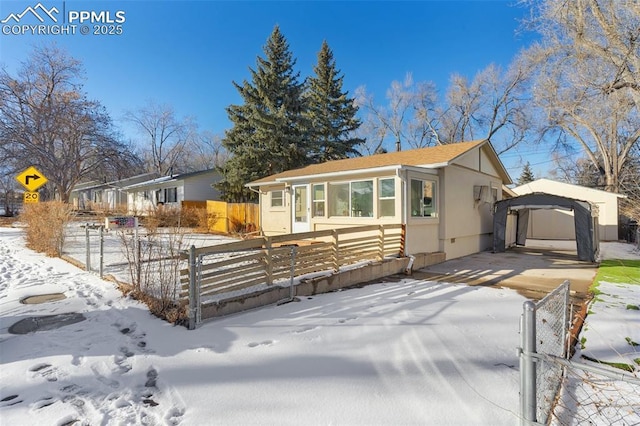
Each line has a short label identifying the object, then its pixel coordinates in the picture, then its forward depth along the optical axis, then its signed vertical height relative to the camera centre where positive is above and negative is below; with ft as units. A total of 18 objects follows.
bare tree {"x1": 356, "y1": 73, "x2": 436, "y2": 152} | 100.48 +32.99
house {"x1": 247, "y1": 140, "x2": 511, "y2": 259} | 29.86 +2.24
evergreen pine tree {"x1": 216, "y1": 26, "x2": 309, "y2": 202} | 67.41 +19.72
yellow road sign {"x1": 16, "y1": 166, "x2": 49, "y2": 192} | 29.01 +3.57
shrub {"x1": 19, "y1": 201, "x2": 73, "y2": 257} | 30.58 -0.82
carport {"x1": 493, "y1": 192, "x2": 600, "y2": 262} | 33.09 +0.05
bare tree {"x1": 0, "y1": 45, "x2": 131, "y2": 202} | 59.77 +18.73
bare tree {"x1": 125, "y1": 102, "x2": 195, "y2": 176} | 134.41 +36.19
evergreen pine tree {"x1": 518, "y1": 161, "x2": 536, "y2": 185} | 132.99 +17.24
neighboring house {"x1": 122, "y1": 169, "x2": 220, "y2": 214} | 79.25 +7.44
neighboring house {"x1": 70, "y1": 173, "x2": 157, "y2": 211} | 110.82 +9.07
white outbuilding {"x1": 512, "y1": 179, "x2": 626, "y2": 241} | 58.65 +0.07
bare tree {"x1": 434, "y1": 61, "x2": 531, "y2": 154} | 86.69 +30.70
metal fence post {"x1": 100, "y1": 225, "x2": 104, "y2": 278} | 22.06 -2.78
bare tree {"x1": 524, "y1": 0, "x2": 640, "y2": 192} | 32.37 +18.74
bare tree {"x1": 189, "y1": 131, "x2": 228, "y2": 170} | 156.56 +32.18
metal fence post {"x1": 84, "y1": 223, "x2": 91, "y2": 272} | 24.26 -3.05
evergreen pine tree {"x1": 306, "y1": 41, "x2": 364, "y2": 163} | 83.41 +28.04
